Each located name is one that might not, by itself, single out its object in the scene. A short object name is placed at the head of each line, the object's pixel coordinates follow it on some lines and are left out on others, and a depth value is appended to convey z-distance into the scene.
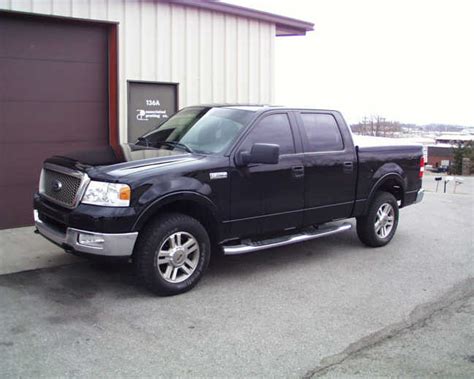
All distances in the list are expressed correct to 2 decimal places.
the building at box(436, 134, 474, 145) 67.01
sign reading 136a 9.01
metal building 7.84
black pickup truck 4.96
